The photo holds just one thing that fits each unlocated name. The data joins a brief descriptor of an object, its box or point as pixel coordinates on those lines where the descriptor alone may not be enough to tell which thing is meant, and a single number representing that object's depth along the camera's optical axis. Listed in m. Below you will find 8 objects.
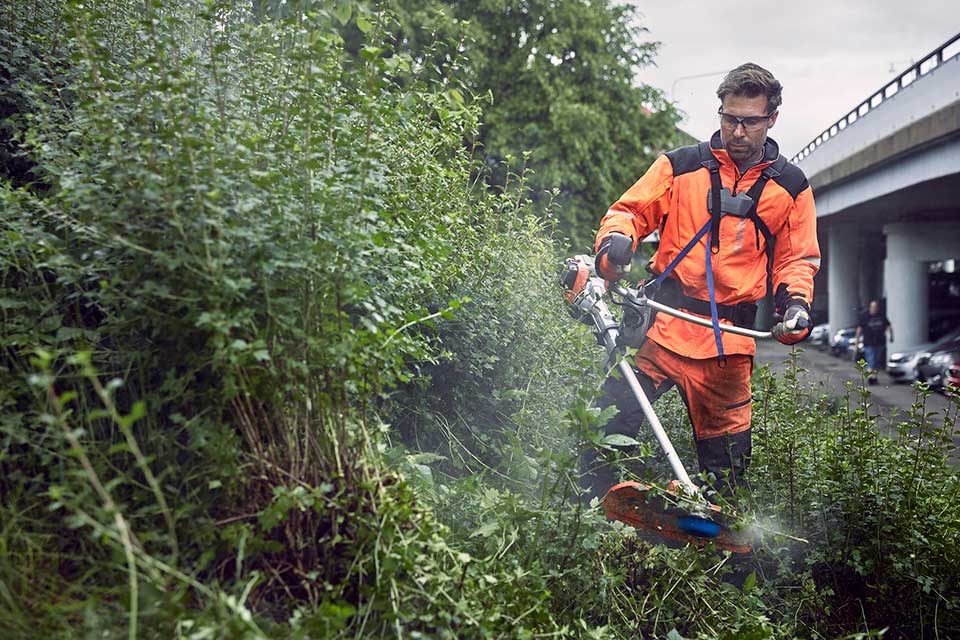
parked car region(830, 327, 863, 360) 36.12
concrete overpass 18.50
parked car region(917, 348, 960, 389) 18.91
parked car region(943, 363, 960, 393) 15.99
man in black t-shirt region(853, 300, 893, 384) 23.67
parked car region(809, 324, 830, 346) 43.72
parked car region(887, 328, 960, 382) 21.88
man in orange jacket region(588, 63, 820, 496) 4.64
